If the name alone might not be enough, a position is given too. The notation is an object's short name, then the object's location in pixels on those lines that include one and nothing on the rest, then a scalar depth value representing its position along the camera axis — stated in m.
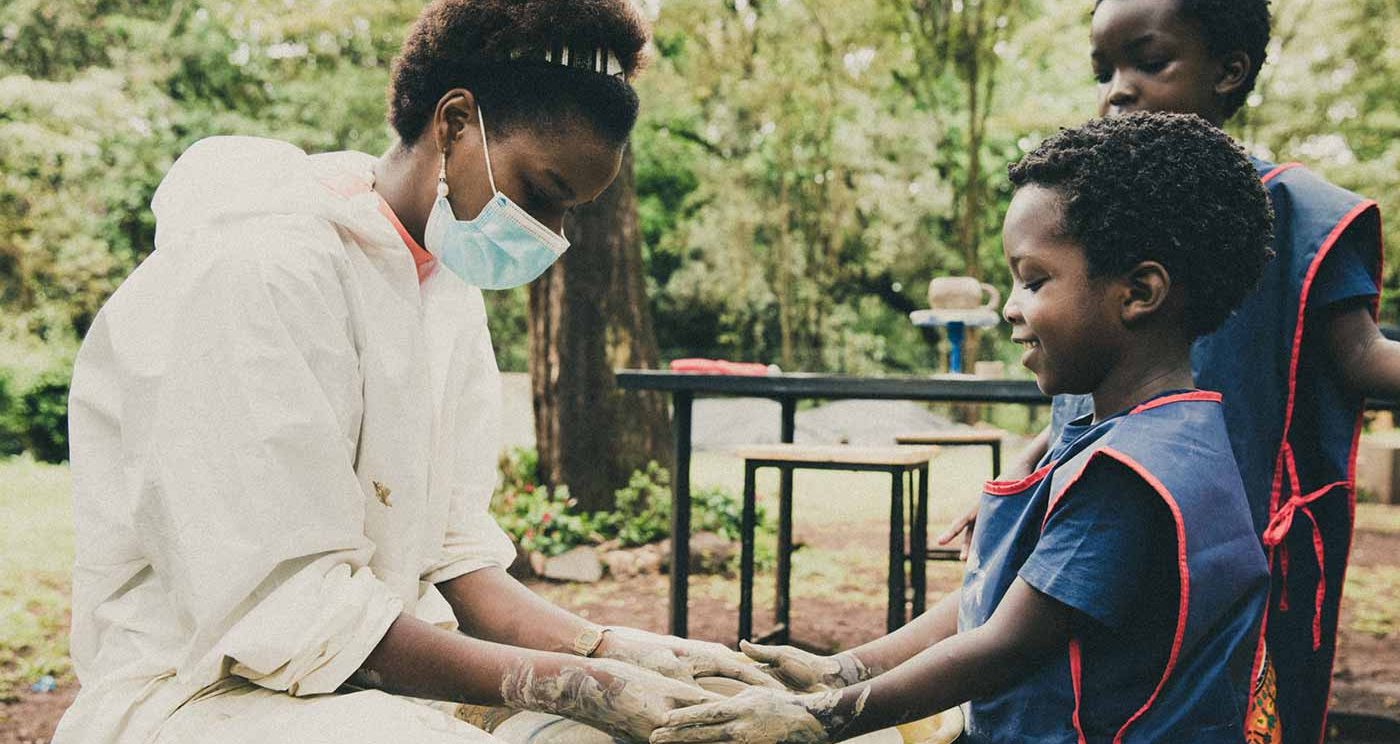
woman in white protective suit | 1.42
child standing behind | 1.92
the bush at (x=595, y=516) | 6.08
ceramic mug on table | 4.24
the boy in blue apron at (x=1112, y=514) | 1.39
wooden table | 3.56
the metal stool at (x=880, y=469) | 3.94
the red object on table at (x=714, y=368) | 3.94
